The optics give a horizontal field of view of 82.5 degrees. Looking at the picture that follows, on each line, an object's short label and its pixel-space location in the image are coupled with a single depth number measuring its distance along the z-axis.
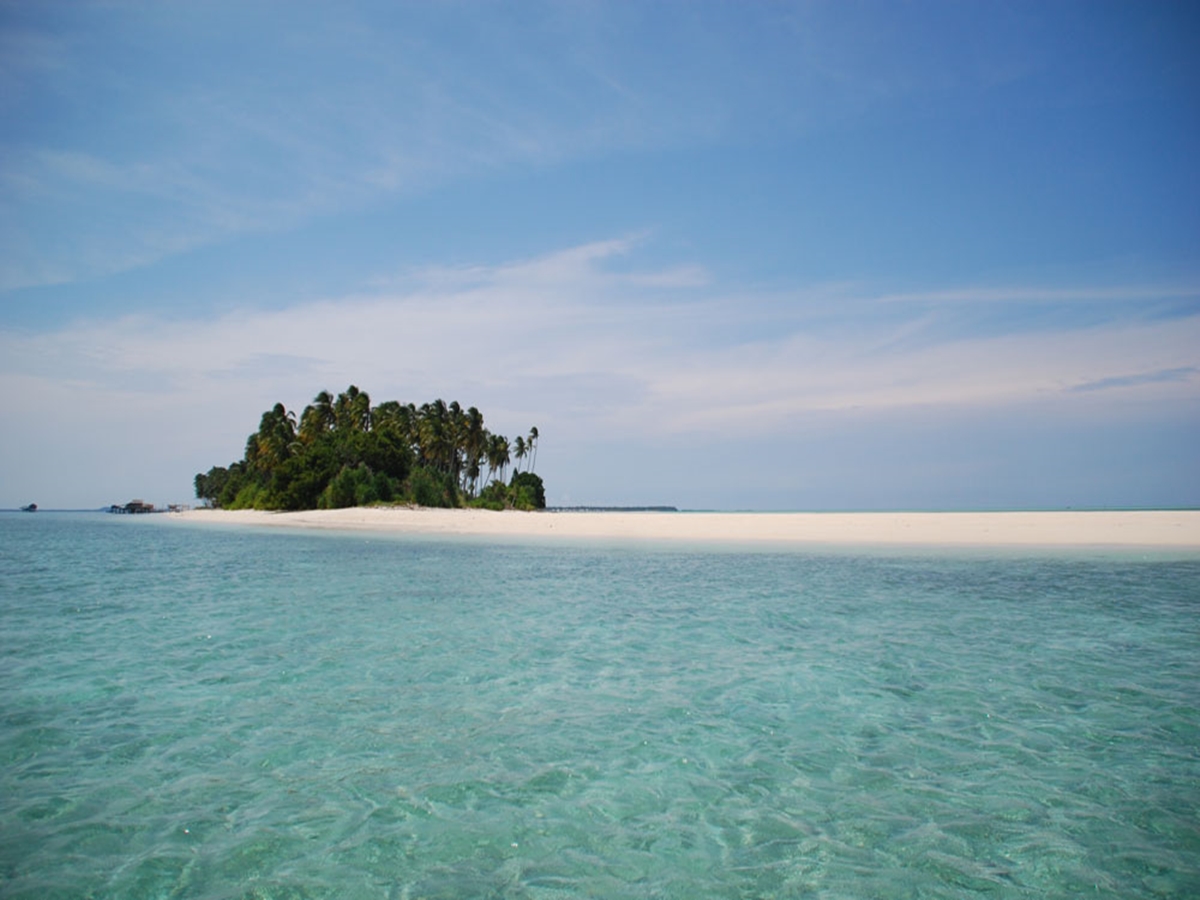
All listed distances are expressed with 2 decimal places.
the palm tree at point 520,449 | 137.50
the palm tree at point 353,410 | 110.59
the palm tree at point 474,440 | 115.56
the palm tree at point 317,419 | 110.56
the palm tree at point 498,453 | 128.88
